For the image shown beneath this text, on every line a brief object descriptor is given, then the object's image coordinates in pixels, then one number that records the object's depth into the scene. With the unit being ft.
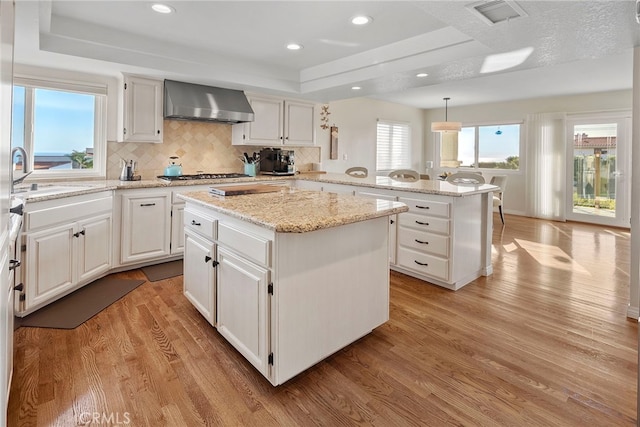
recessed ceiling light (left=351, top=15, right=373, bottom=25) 9.75
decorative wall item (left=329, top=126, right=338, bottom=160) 20.54
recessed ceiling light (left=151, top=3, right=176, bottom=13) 8.98
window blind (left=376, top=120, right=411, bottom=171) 24.26
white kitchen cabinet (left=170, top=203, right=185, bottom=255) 12.53
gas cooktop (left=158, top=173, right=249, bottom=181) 13.45
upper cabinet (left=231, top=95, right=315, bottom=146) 15.67
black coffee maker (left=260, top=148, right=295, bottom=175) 16.51
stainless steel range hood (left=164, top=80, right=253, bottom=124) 12.89
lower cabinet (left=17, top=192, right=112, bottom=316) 8.04
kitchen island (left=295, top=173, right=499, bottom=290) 10.15
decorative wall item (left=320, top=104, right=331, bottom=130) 19.85
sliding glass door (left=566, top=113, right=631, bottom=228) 20.13
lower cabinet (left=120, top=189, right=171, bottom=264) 11.51
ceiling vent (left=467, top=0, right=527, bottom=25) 7.05
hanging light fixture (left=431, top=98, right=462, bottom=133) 20.75
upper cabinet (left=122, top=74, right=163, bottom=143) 12.41
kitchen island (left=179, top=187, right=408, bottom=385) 5.61
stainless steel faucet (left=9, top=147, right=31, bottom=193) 6.92
